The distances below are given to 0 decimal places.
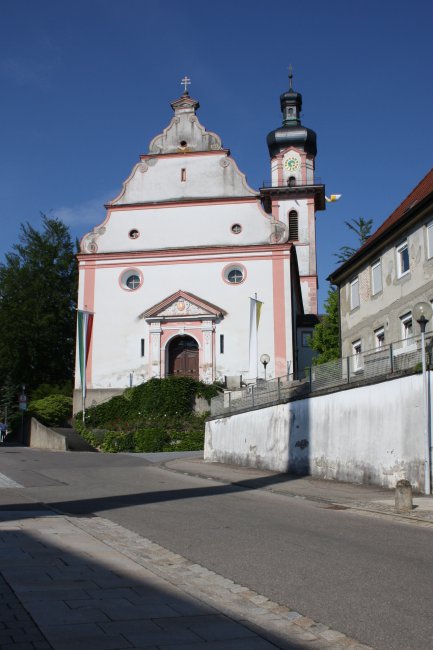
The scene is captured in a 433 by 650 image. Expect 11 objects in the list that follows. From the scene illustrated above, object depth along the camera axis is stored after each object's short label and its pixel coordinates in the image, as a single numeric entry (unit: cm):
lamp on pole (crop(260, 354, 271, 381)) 3625
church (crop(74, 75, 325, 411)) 4031
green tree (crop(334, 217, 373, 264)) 5567
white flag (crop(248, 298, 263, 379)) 3619
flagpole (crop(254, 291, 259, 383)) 3712
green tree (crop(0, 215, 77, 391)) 5006
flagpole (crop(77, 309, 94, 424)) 4009
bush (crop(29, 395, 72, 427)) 4034
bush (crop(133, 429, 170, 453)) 3316
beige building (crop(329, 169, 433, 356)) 2188
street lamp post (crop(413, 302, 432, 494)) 1479
